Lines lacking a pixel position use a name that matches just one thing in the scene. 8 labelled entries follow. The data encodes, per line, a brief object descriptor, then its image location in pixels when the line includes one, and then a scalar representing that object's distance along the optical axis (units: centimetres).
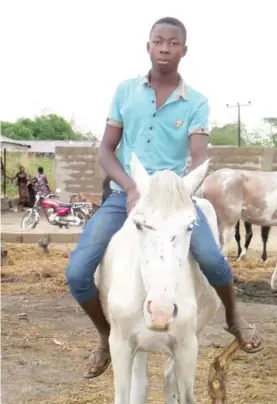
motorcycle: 1609
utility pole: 5177
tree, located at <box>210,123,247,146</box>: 6975
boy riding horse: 382
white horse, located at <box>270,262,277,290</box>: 951
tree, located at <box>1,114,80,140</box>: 7500
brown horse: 1130
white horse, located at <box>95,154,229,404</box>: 304
